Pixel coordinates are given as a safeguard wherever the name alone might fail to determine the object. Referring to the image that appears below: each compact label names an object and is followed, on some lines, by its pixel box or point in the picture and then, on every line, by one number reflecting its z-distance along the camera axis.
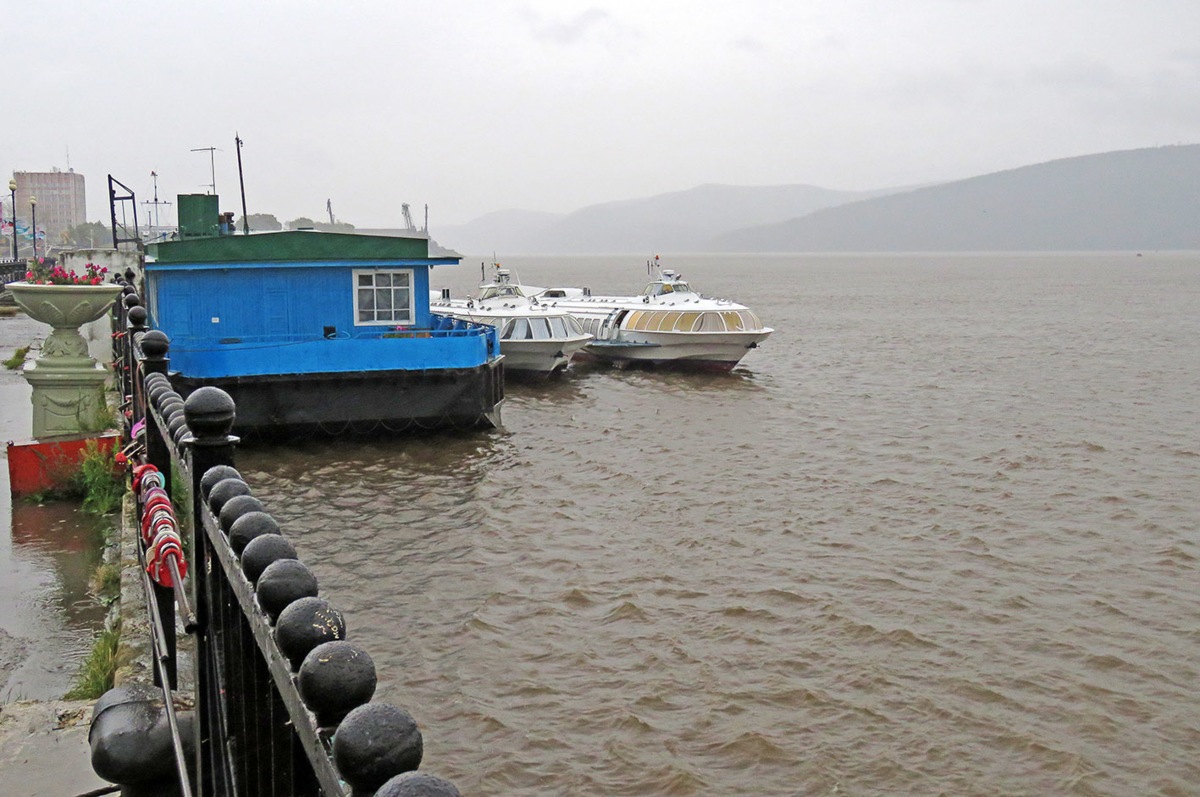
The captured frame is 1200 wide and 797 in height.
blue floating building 20.86
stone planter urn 12.10
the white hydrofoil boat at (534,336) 32.41
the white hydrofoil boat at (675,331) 35.81
